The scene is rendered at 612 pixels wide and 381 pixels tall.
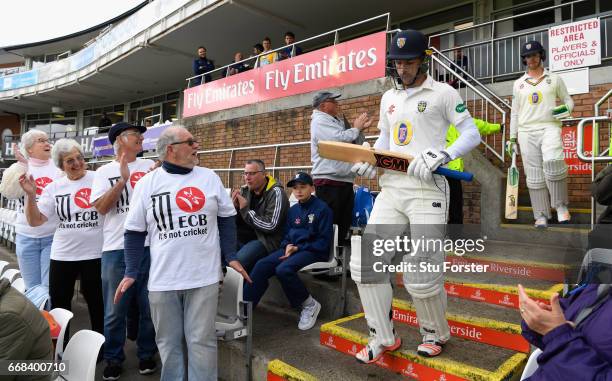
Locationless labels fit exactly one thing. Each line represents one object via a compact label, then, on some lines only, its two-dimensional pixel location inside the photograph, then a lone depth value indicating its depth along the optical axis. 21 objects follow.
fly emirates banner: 6.94
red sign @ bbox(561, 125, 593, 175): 5.85
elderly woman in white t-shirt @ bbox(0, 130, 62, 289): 4.30
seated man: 4.27
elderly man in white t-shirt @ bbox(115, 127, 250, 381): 2.74
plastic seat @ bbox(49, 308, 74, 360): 2.72
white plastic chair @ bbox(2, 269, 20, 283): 4.10
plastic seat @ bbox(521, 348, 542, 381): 1.80
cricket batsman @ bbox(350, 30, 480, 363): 2.48
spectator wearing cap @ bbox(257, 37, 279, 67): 9.42
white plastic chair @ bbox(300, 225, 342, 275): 4.07
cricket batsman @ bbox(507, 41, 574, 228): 4.62
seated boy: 3.86
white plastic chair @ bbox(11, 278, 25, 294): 3.77
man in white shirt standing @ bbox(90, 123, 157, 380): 3.46
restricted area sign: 5.96
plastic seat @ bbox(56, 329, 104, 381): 2.42
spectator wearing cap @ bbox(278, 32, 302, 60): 9.07
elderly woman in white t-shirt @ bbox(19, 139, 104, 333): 3.71
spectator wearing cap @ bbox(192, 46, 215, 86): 11.70
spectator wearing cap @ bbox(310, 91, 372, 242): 4.22
